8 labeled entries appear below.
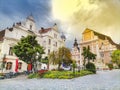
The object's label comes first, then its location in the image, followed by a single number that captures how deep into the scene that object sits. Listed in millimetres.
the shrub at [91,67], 15703
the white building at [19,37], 18667
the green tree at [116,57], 23538
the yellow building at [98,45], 28391
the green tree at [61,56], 17750
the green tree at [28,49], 13961
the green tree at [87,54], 17656
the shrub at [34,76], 13711
